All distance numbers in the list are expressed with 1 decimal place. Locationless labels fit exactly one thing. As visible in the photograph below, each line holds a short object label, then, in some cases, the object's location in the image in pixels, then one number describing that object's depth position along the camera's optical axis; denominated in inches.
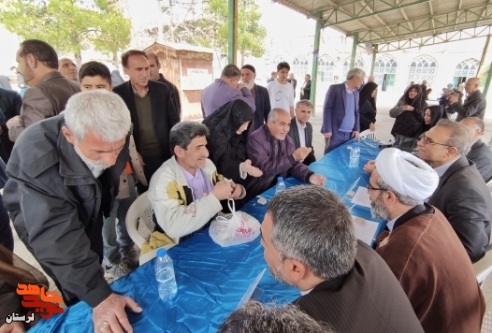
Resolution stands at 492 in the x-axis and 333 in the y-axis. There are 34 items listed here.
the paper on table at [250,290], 45.6
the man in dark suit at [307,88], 406.6
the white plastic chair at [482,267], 53.2
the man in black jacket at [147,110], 95.8
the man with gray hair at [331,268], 28.6
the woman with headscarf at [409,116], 171.5
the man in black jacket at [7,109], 114.4
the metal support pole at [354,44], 480.4
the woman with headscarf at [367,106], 195.8
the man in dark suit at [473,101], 211.5
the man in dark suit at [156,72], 127.0
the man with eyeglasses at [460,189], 60.3
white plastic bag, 60.7
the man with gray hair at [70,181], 41.8
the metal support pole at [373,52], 610.5
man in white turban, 41.7
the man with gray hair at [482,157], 104.3
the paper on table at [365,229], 64.2
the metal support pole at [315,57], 354.2
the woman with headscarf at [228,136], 92.7
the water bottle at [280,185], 87.9
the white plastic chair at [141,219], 60.6
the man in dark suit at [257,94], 170.7
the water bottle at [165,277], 46.3
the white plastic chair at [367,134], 174.7
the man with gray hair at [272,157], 99.7
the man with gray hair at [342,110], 159.8
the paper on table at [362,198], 81.6
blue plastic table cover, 41.4
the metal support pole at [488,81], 450.6
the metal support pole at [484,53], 499.7
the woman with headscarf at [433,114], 163.4
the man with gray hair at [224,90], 131.5
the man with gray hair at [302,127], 134.9
